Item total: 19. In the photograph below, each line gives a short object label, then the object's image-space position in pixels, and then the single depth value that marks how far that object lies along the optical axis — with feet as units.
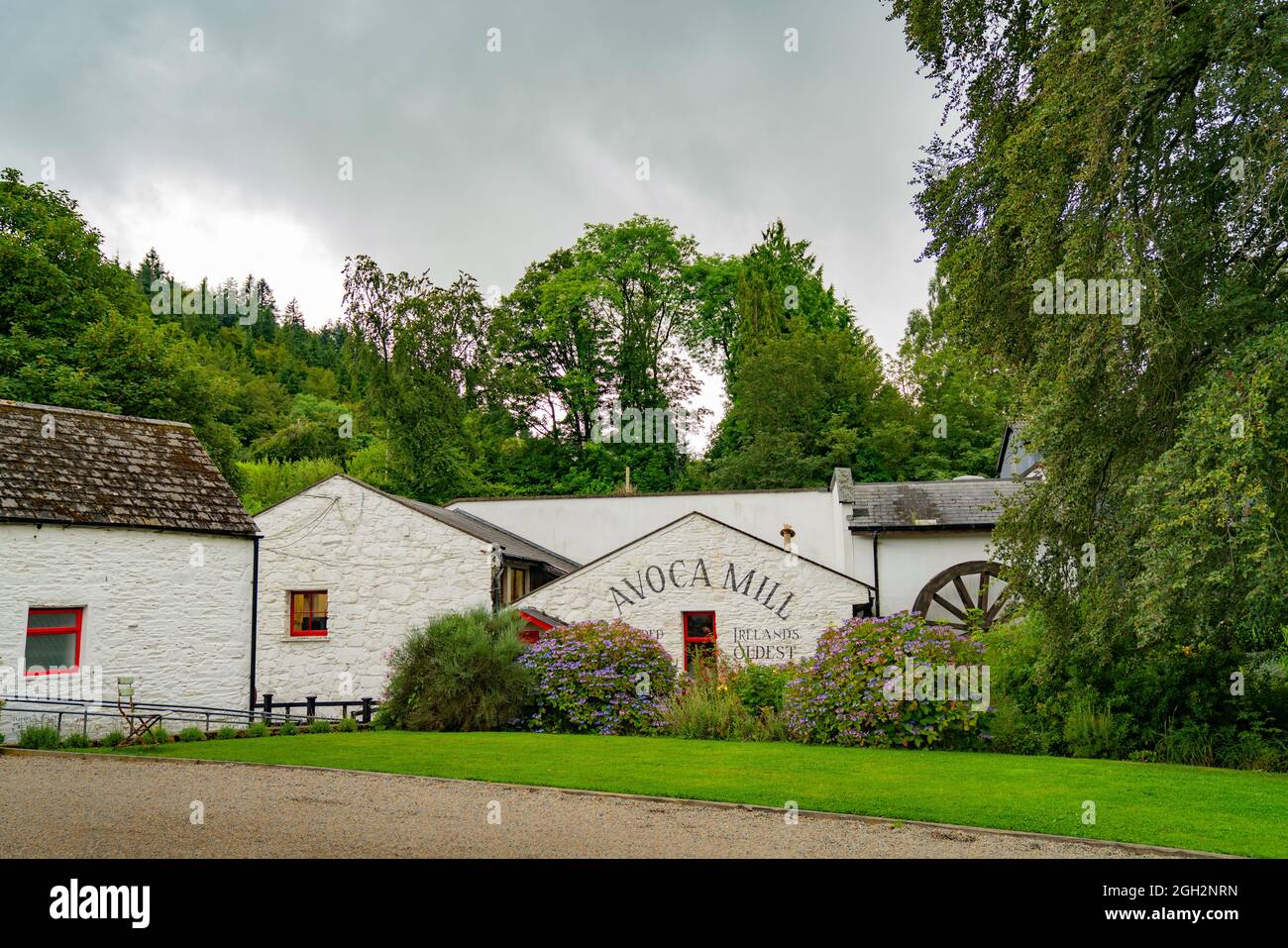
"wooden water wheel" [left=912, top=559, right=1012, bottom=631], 75.10
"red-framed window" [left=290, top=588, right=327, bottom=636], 72.49
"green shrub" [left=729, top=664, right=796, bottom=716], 52.49
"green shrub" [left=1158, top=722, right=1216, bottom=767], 42.19
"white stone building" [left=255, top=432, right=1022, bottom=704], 64.49
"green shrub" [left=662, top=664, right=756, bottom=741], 49.34
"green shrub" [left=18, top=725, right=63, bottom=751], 46.11
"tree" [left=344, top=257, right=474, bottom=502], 115.44
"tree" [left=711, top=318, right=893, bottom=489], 123.13
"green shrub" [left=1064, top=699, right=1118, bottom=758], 43.45
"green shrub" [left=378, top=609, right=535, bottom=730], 53.01
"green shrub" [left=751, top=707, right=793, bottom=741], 48.14
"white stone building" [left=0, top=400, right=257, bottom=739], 50.96
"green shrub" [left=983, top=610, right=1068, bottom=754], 44.52
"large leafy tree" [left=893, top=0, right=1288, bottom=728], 31.22
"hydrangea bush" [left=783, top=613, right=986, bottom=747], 45.03
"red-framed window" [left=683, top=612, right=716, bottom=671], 64.80
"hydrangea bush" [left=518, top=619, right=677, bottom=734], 52.26
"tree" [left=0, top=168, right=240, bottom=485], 84.84
